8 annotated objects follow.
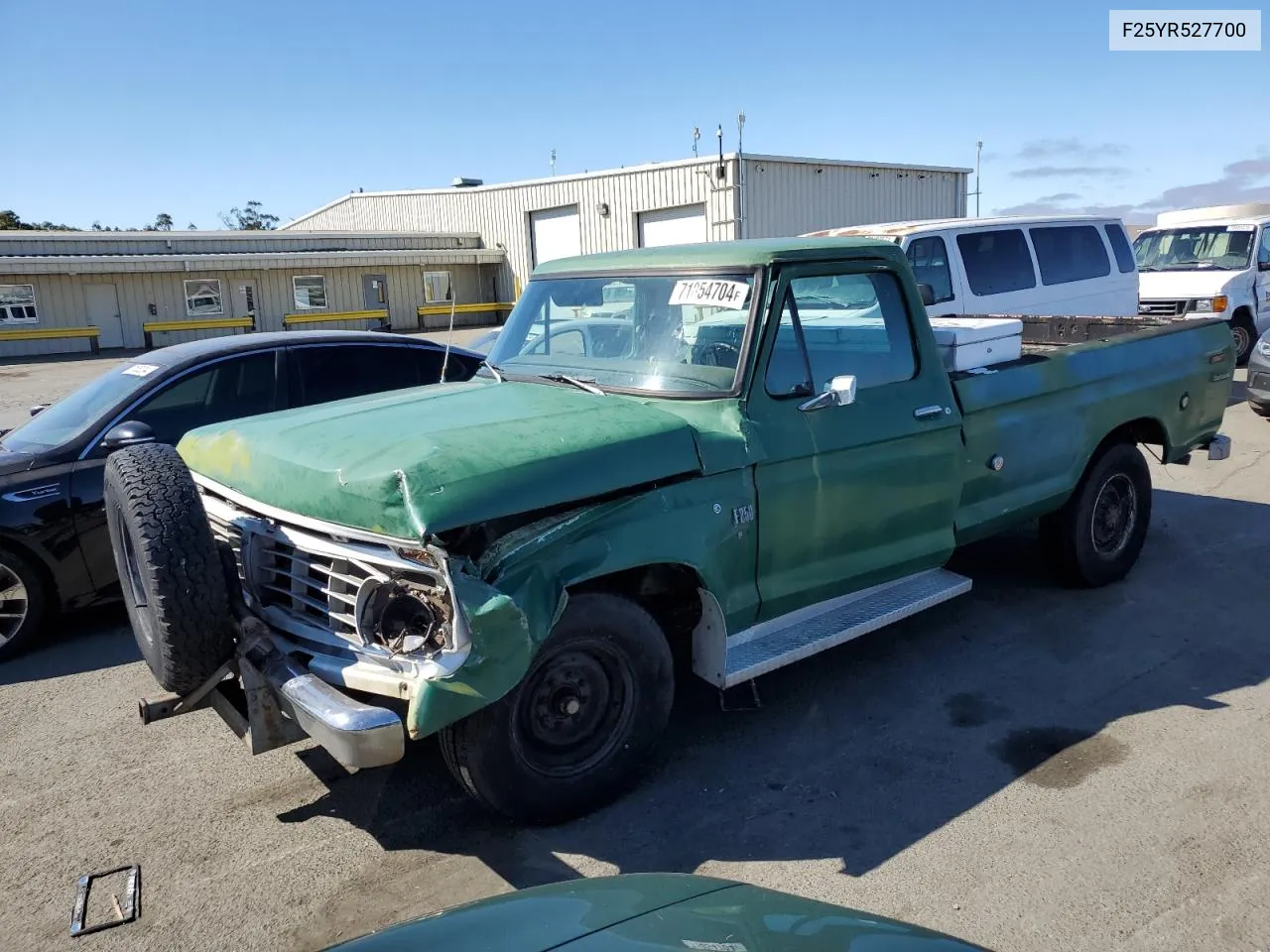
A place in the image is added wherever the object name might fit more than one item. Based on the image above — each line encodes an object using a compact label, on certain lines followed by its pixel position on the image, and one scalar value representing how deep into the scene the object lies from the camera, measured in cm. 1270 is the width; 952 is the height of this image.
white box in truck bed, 503
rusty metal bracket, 313
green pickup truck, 313
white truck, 1366
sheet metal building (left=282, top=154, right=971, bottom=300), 2461
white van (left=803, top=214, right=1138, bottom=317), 935
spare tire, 329
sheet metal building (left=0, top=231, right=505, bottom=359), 2755
